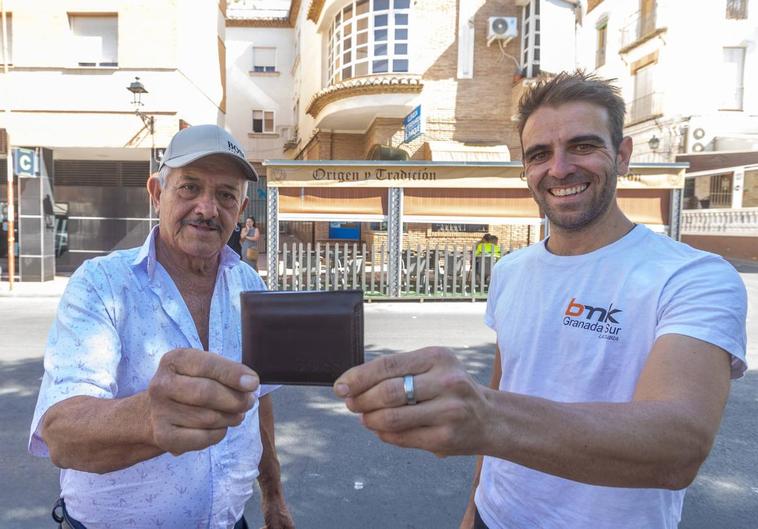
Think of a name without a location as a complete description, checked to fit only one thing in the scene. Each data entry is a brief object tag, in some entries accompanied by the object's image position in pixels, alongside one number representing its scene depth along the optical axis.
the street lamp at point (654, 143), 24.50
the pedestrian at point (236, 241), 11.43
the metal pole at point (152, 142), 14.82
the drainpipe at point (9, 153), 13.07
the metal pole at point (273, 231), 12.21
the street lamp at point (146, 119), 14.39
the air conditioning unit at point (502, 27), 18.20
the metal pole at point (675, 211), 11.98
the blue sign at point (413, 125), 16.23
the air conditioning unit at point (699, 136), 23.38
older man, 1.04
